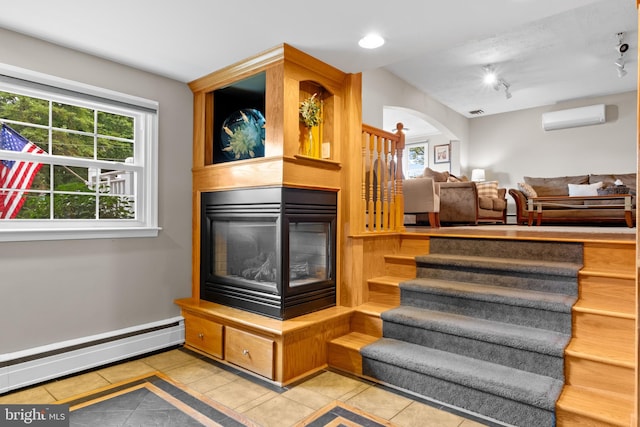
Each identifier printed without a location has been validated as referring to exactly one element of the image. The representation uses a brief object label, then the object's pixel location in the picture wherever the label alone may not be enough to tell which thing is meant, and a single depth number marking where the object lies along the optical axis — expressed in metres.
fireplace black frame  2.63
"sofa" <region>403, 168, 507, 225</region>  5.65
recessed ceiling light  2.46
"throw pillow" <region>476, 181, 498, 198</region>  6.71
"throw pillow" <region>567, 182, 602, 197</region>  5.92
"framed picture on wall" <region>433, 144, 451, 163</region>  8.14
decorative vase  2.96
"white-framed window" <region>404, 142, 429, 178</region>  8.52
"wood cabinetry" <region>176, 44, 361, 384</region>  2.57
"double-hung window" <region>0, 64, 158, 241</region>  2.46
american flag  2.44
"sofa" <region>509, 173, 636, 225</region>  5.57
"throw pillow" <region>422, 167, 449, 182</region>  6.24
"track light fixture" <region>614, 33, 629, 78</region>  4.37
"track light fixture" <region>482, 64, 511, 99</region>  5.25
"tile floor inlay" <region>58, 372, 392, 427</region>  2.01
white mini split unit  6.57
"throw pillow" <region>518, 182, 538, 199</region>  6.26
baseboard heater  2.38
